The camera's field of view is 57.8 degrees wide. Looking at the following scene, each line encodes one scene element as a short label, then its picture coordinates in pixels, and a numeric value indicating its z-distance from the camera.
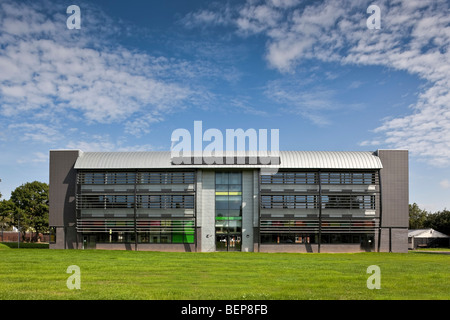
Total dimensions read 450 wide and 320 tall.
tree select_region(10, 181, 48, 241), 78.75
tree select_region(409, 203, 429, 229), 103.50
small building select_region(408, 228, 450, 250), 76.75
